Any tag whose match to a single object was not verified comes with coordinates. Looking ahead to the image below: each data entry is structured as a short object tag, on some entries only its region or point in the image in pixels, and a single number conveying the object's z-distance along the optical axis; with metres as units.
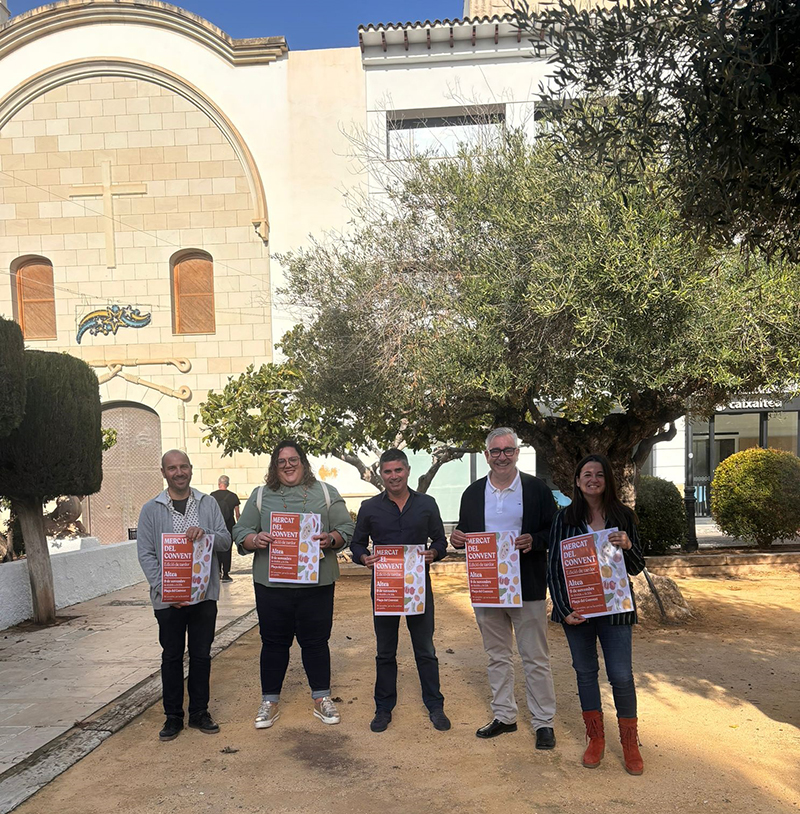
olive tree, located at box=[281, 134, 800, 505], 6.70
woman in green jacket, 5.46
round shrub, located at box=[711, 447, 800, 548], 13.02
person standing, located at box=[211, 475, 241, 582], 12.84
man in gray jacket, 5.45
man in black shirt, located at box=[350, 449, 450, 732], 5.41
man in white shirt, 5.00
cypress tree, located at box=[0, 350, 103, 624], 9.30
